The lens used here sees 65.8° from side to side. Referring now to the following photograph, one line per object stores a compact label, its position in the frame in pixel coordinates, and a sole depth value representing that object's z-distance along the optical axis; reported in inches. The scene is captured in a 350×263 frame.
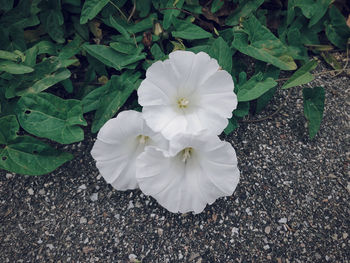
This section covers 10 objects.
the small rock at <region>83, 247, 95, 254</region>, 7.5
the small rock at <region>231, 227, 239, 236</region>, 7.6
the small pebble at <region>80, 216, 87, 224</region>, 7.8
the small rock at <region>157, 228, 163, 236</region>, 7.6
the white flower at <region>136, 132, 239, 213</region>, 6.3
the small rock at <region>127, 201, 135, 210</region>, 7.9
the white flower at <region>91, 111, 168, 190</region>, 6.6
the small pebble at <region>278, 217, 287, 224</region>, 7.8
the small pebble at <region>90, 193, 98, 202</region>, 8.0
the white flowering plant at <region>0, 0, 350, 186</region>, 6.7
